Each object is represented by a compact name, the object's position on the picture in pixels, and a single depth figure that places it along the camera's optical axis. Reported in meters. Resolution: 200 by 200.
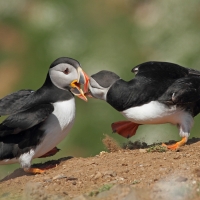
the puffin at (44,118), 18.08
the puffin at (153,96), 19.28
